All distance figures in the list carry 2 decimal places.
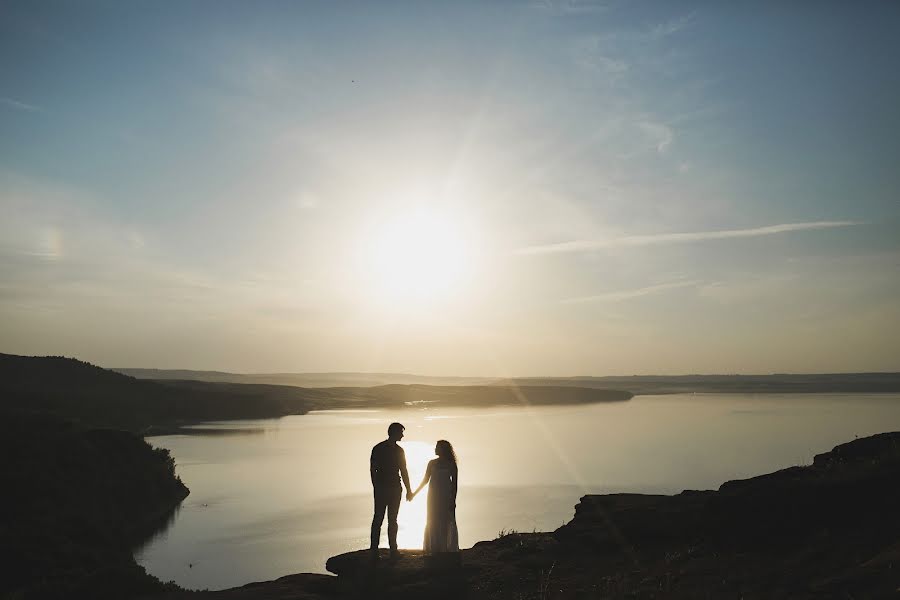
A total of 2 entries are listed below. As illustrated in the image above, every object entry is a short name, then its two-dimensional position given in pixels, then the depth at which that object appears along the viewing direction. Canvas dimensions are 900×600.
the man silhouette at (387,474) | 13.30
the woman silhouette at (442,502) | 14.69
